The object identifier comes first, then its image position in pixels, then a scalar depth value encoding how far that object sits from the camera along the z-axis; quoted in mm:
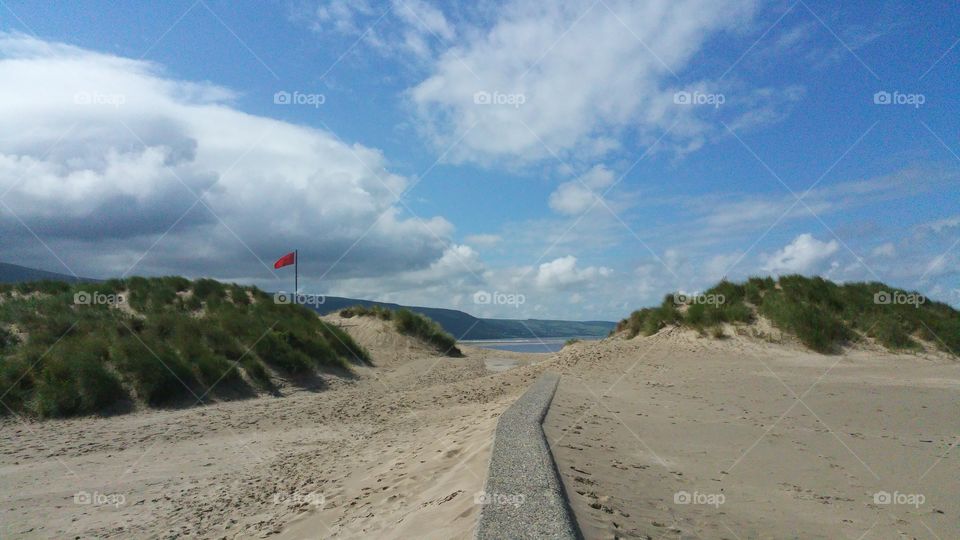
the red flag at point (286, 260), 30547
